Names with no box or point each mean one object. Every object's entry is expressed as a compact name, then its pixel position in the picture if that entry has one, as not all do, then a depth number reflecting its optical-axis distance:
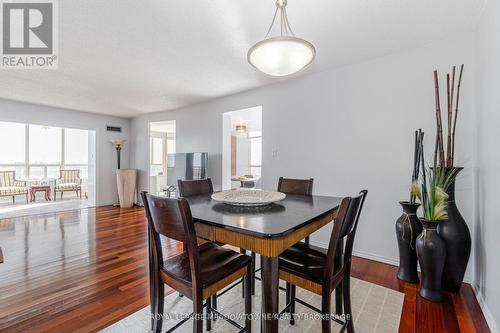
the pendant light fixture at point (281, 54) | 1.39
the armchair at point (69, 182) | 6.98
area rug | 1.56
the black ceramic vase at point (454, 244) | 1.84
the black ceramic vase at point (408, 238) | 2.10
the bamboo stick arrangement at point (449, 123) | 1.97
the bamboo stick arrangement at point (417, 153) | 2.17
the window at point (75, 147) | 7.63
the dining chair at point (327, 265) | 1.18
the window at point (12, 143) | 6.39
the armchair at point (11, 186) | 5.84
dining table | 1.02
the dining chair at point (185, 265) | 1.09
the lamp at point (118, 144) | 5.65
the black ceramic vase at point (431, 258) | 1.79
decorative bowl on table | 1.51
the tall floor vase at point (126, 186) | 5.58
